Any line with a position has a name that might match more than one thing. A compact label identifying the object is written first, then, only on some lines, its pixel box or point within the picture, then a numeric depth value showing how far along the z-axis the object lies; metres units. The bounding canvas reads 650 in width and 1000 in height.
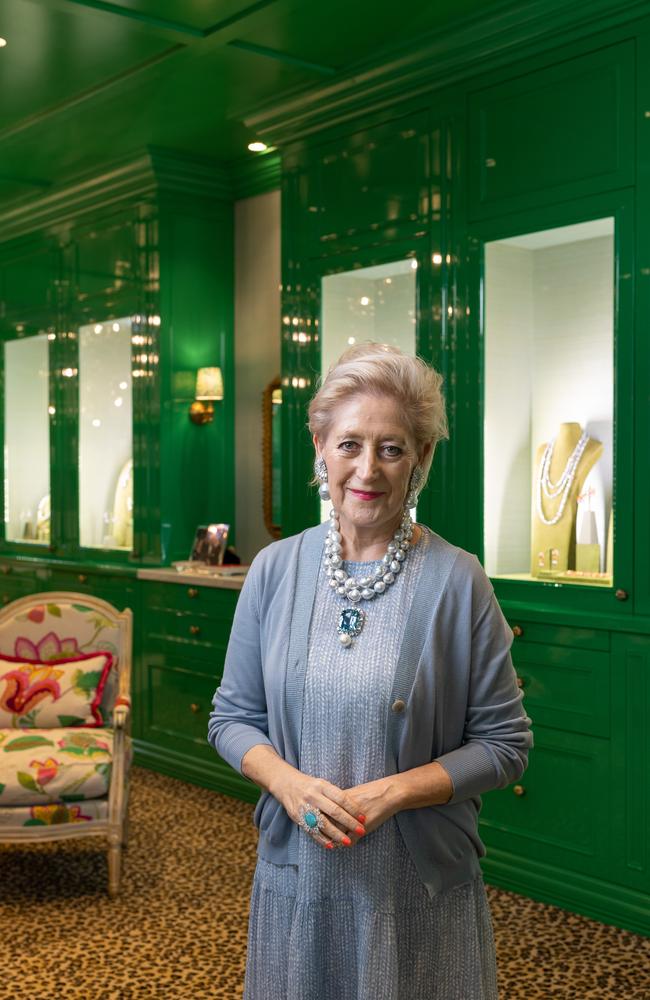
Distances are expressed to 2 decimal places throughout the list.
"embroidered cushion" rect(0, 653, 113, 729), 4.07
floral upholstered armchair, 3.68
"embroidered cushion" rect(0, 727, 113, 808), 3.66
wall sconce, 5.43
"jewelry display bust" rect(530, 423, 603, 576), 3.67
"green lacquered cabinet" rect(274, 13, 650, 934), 3.32
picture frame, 5.22
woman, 1.54
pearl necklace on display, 3.69
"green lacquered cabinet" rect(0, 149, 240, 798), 5.21
